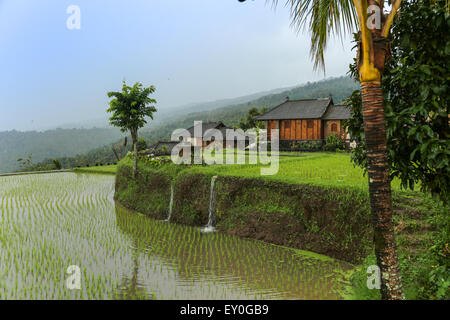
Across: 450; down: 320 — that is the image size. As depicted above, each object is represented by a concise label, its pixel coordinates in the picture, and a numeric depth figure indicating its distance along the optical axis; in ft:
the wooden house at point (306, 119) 74.71
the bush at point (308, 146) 67.38
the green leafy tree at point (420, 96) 11.29
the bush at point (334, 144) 63.98
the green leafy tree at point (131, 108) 40.22
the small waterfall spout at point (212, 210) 28.84
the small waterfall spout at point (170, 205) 32.11
